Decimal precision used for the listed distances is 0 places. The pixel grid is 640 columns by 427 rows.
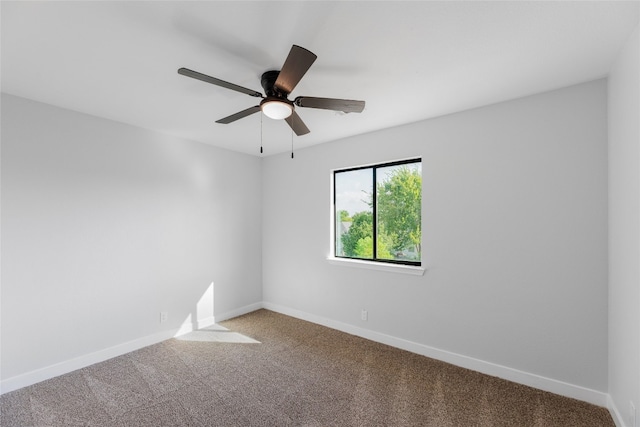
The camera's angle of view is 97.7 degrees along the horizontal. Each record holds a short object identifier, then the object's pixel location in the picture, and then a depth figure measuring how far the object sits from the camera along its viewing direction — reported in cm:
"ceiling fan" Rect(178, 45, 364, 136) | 152
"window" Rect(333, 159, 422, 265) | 310
